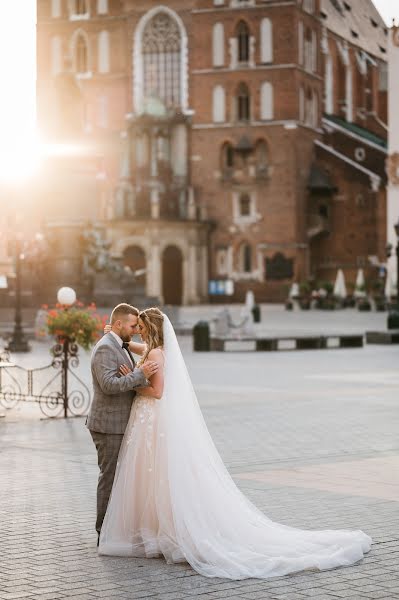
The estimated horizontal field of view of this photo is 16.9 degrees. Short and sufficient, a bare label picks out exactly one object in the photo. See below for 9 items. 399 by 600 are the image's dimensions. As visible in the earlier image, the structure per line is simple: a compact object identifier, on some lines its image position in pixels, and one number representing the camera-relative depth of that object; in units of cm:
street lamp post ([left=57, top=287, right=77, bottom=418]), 1736
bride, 834
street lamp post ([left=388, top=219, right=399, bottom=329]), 3978
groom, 898
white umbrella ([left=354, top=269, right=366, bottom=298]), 7062
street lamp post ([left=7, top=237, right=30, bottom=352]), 3209
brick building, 7706
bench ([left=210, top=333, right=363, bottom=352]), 3428
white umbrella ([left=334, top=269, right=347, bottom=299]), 7175
